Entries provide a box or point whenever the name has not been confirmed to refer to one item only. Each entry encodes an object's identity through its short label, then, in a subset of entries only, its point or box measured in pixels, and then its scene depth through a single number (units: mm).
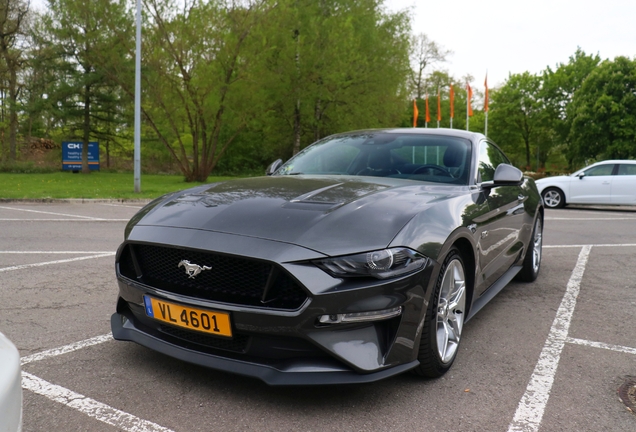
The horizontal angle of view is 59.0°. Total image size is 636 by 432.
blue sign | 30547
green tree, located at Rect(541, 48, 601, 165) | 47375
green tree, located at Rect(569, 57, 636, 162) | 37406
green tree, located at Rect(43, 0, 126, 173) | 23812
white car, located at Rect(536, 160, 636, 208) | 15086
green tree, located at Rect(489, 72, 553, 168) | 49812
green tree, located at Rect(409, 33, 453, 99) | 52438
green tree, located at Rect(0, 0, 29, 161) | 29753
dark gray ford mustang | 2514
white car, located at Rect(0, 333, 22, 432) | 1418
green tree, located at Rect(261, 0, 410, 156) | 27594
